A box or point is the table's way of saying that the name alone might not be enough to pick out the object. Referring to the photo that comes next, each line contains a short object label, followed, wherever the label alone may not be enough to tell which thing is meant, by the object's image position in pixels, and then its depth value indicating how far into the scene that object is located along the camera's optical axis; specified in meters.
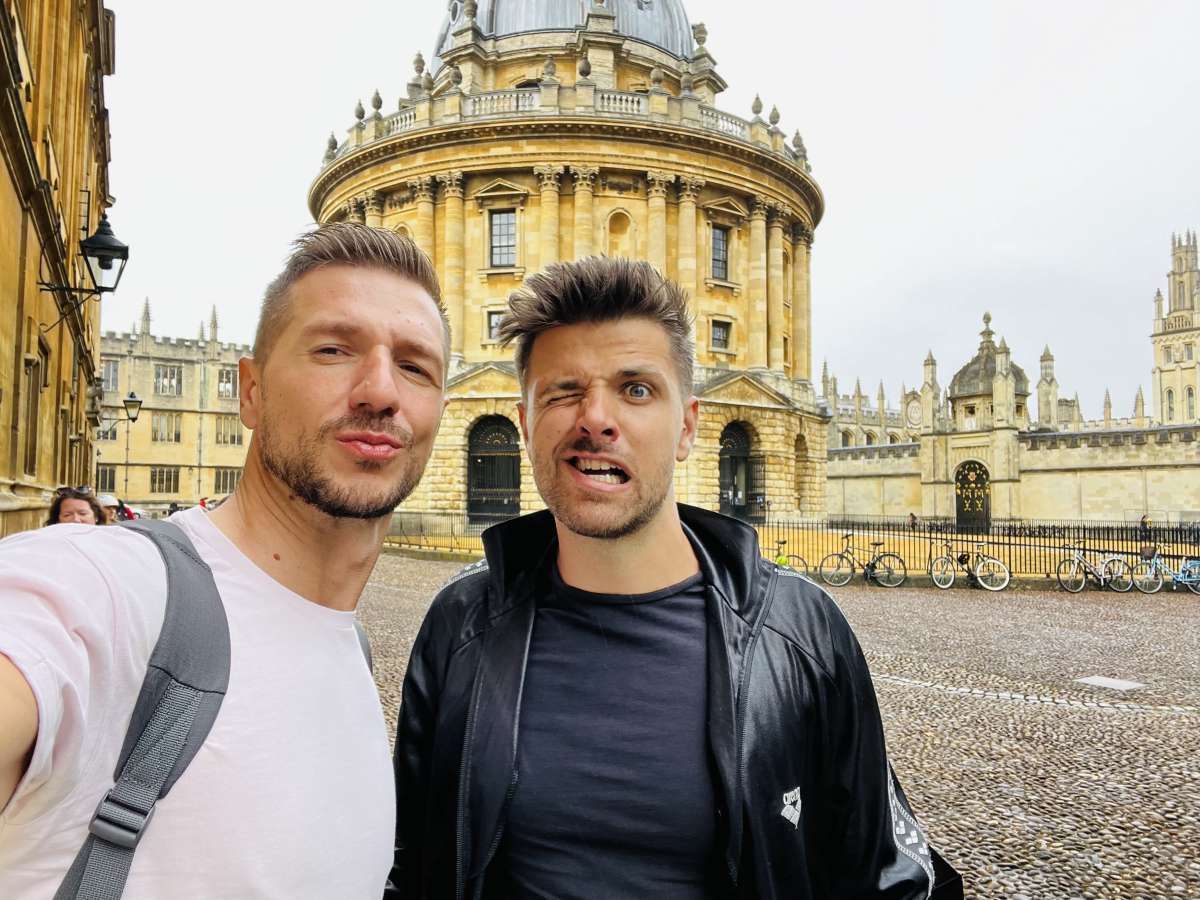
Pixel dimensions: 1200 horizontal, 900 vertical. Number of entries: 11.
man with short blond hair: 1.03
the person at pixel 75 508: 7.00
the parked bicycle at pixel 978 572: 17.78
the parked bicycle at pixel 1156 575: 17.89
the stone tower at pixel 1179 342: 103.62
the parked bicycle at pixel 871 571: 18.09
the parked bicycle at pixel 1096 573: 17.78
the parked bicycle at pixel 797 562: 17.90
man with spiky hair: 1.70
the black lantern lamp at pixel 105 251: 9.27
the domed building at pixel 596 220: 31.28
